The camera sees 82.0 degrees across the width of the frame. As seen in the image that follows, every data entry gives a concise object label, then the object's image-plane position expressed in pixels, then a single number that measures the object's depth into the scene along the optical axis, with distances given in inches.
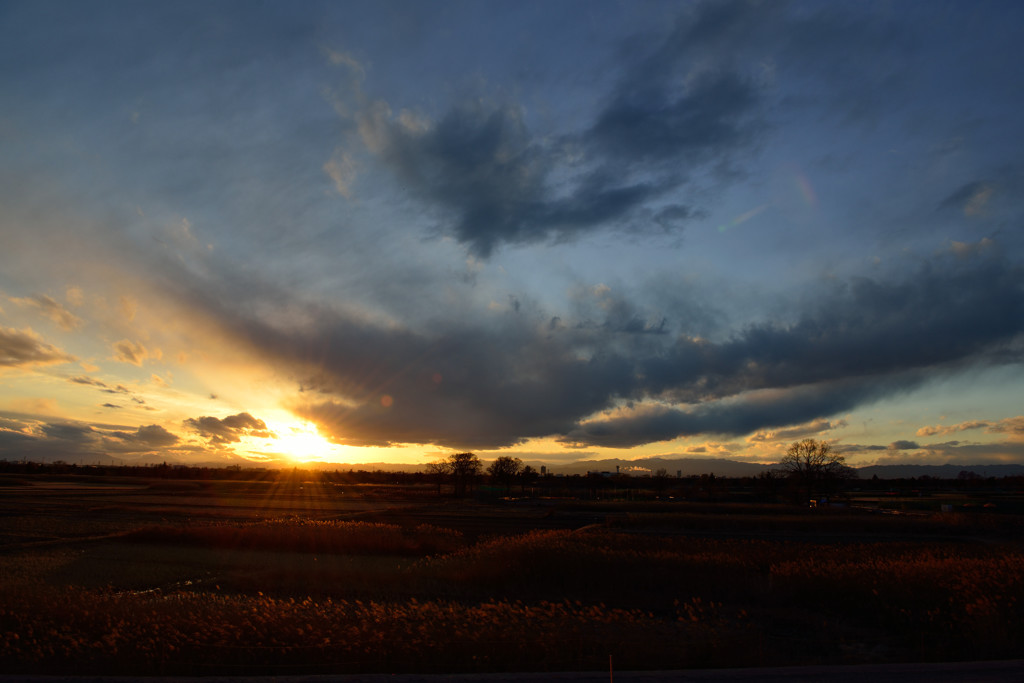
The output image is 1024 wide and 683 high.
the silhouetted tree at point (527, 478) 7356.8
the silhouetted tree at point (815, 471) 4650.6
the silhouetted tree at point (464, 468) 6510.8
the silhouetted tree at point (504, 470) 7066.9
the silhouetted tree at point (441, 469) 7023.6
